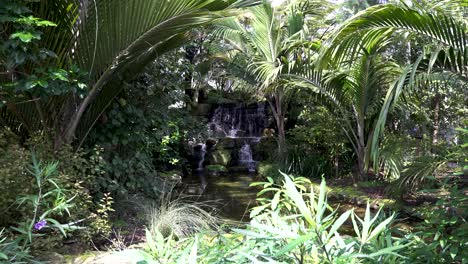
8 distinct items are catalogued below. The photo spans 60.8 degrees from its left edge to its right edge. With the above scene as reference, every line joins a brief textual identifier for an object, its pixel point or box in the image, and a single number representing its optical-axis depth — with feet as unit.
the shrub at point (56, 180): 9.68
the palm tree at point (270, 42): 26.37
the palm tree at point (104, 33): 10.84
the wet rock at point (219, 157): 40.47
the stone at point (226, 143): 42.23
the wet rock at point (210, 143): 43.16
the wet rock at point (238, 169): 39.22
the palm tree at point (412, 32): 10.12
